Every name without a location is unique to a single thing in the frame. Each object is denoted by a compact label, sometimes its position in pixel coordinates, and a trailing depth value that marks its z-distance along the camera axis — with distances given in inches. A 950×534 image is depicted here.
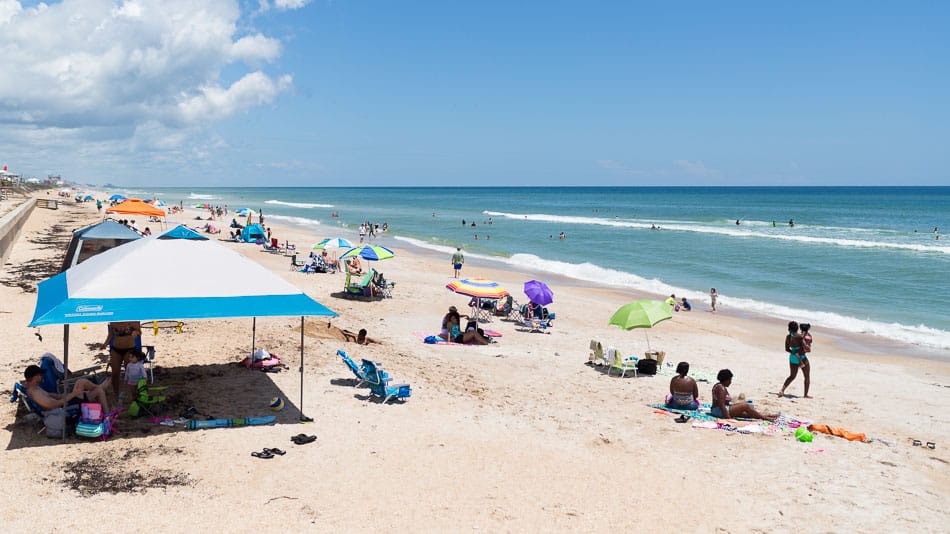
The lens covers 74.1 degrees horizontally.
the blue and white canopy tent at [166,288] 282.5
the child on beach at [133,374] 325.0
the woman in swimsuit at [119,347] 342.0
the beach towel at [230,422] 309.3
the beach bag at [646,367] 489.4
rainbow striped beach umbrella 590.2
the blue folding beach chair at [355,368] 385.4
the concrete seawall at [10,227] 832.9
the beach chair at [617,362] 485.4
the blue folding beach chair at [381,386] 371.6
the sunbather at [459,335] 557.0
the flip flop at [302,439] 299.3
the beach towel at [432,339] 553.4
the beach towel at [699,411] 384.7
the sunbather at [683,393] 394.9
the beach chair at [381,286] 745.6
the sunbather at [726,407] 382.6
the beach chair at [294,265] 932.3
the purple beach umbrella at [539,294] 621.0
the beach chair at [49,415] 286.2
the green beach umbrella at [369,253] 705.5
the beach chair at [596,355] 496.4
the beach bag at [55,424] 285.9
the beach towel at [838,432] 355.6
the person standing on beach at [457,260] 919.0
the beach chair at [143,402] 315.6
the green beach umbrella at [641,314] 475.5
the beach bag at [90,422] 285.1
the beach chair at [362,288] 725.3
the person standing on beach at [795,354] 433.1
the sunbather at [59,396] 288.8
